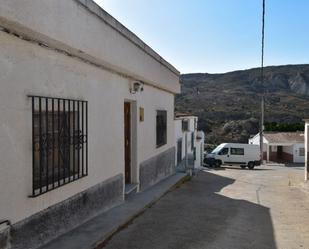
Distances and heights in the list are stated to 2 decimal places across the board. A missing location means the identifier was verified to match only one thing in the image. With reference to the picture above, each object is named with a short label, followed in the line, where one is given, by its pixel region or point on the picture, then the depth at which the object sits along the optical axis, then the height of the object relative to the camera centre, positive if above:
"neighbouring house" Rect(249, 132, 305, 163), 28.96 -2.66
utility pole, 19.90 +5.24
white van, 21.96 -2.70
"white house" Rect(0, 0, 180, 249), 2.90 +0.13
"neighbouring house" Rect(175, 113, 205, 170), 14.68 -1.31
